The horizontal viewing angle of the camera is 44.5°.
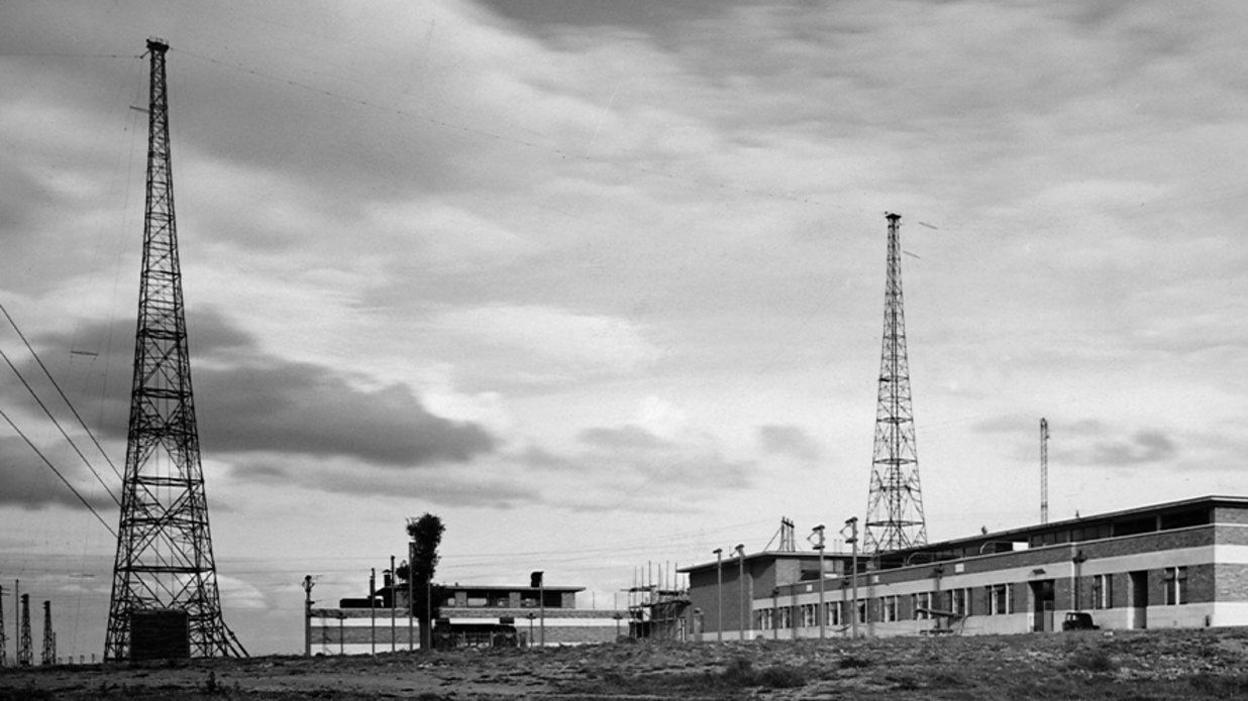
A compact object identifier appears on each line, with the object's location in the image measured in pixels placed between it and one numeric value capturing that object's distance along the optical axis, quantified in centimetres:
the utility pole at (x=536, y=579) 16325
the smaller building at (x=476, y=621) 15025
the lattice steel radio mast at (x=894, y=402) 11050
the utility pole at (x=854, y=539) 9119
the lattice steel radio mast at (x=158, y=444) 8506
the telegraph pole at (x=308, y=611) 12706
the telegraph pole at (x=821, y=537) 9662
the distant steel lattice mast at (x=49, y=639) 17292
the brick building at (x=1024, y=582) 7875
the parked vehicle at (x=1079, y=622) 8369
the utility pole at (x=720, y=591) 12342
